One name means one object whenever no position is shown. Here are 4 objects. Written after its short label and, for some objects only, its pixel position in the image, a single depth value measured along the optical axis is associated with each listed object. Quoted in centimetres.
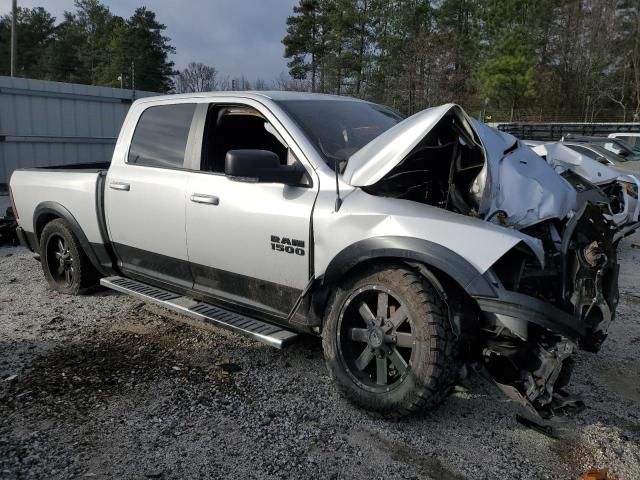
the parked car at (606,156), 1320
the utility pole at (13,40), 2798
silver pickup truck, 285
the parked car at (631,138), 1981
